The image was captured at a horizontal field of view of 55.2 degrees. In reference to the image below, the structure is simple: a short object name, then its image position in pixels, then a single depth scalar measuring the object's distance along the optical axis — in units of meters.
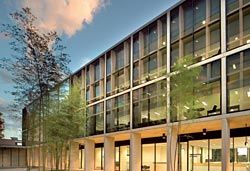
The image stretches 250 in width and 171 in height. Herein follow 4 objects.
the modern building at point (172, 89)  8.90
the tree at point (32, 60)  8.92
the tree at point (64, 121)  12.60
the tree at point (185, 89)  8.70
